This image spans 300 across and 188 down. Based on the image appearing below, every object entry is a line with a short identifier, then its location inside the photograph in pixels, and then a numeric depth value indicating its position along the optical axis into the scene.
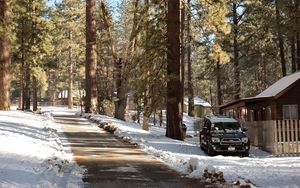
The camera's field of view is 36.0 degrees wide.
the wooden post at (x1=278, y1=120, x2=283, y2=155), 22.70
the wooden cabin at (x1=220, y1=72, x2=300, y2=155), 22.70
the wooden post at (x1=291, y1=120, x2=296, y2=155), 22.29
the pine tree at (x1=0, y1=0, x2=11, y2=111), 28.56
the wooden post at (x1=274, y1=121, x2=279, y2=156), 22.61
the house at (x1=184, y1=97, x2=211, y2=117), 78.66
